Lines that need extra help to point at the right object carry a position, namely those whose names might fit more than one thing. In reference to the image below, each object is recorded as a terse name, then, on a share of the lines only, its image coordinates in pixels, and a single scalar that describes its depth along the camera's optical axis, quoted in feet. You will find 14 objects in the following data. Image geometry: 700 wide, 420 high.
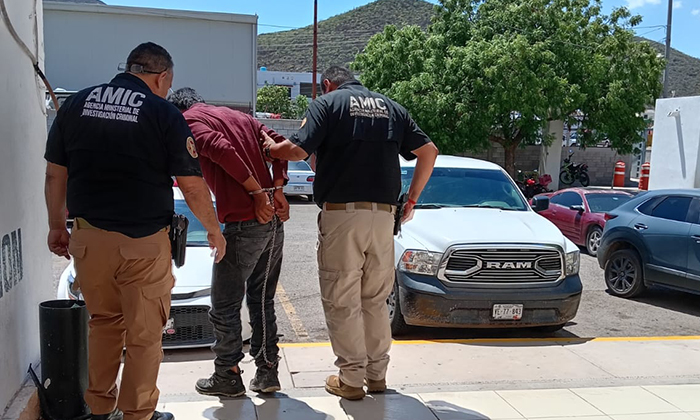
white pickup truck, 18.62
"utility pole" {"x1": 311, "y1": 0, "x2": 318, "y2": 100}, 91.91
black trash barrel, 11.68
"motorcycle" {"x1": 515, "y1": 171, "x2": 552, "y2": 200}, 66.49
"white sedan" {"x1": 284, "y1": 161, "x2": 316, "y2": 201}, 61.16
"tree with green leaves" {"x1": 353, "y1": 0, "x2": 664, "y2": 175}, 63.57
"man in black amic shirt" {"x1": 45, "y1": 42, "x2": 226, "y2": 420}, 10.32
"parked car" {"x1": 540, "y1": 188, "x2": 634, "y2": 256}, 37.29
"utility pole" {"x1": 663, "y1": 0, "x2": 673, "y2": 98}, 87.13
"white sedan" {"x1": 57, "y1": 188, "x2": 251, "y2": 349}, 17.56
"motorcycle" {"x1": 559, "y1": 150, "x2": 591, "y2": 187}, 81.51
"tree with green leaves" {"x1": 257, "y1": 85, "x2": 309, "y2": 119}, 164.35
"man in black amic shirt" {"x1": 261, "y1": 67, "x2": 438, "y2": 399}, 13.05
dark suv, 24.45
